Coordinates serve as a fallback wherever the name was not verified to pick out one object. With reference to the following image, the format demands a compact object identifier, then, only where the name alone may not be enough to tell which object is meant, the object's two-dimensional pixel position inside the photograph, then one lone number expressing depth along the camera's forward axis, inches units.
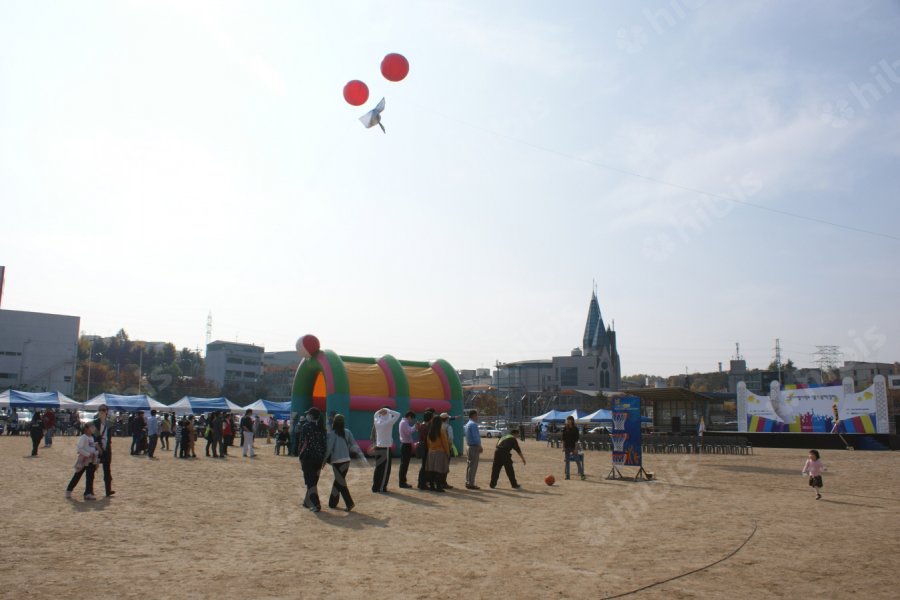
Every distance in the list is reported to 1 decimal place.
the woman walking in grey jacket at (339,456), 460.1
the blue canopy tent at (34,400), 1373.5
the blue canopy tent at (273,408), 1619.1
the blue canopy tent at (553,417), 1926.3
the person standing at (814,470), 569.3
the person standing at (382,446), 545.6
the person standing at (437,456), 578.9
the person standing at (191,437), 950.4
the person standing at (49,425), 1081.4
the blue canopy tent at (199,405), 1599.4
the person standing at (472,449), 609.9
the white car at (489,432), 2177.7
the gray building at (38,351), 2997.0
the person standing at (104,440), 495.8
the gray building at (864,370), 3769.7
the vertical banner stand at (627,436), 724.7
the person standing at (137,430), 946.2
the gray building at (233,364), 4360.2
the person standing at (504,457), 609.9
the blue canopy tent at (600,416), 1720.0
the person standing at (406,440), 591.9
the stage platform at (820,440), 1437.0
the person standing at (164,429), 1135.0
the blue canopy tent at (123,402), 1513.3
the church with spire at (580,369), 4451.3
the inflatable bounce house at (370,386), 904.3
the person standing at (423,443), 589.3
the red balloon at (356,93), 573.9
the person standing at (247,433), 957.9
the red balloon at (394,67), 556.4
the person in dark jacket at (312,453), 456.8
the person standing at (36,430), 938.7
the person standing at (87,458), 477.7
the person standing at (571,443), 684.1
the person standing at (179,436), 945.5
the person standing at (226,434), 965.8
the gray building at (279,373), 4596.5
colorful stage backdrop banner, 1482.5
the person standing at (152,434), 945.5
